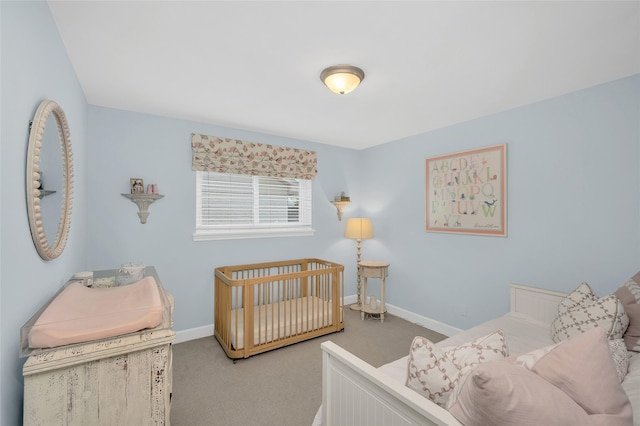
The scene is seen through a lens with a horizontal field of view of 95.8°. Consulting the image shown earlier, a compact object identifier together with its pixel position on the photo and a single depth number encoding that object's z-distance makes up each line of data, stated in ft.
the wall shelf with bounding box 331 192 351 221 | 13.62
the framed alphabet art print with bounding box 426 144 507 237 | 9.20
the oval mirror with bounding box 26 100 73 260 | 3.76
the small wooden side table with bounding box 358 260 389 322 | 11.96
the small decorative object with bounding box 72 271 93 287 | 6.19
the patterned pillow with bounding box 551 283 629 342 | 5.34
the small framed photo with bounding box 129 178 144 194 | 9.14
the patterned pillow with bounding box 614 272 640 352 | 5.29
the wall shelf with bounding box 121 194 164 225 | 9.05
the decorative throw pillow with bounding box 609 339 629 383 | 4.51
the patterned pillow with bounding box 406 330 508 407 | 3.36
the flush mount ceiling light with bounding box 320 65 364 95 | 6.33
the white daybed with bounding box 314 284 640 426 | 3.10
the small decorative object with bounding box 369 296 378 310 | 12.82
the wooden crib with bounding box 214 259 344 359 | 8.88
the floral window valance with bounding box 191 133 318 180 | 10.30
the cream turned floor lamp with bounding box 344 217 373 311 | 13.09
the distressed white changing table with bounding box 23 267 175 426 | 3.37
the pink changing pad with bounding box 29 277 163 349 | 3.51
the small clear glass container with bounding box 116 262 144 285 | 6.49
